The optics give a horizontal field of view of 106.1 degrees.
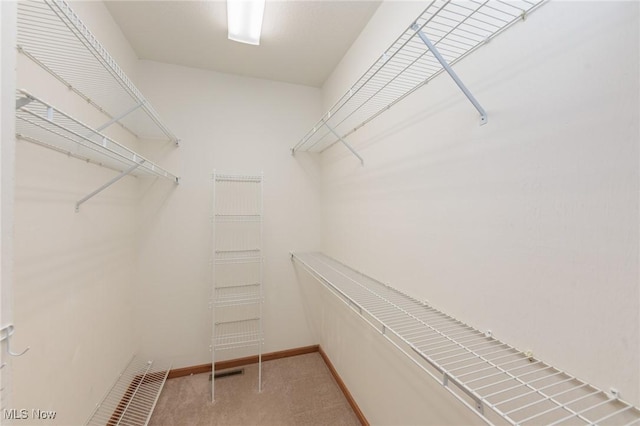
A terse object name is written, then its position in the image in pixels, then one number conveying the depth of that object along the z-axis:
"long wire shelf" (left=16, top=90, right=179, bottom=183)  0.65
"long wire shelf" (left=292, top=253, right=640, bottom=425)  0.56
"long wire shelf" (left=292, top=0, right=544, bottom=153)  0.77
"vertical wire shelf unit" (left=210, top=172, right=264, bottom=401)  2.21
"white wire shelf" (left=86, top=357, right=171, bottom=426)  1.55
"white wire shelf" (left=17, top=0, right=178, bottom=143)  0.83
